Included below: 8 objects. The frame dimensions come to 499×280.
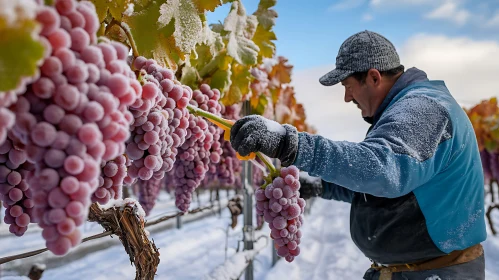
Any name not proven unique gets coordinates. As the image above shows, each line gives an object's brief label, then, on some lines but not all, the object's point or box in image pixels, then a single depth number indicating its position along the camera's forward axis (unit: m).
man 1.29
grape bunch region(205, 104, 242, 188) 2.41
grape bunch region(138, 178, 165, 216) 2.87
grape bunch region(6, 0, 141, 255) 0.52
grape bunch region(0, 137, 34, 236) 0.71
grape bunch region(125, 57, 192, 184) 0.84
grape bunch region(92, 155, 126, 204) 0.81
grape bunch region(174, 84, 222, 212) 1.49
